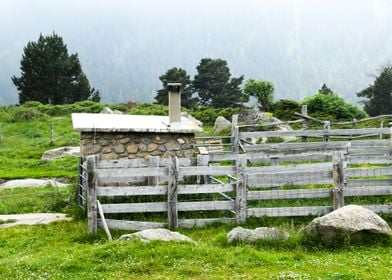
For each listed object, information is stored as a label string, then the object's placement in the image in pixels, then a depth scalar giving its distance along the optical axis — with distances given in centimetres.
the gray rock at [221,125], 3555
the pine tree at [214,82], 7462
